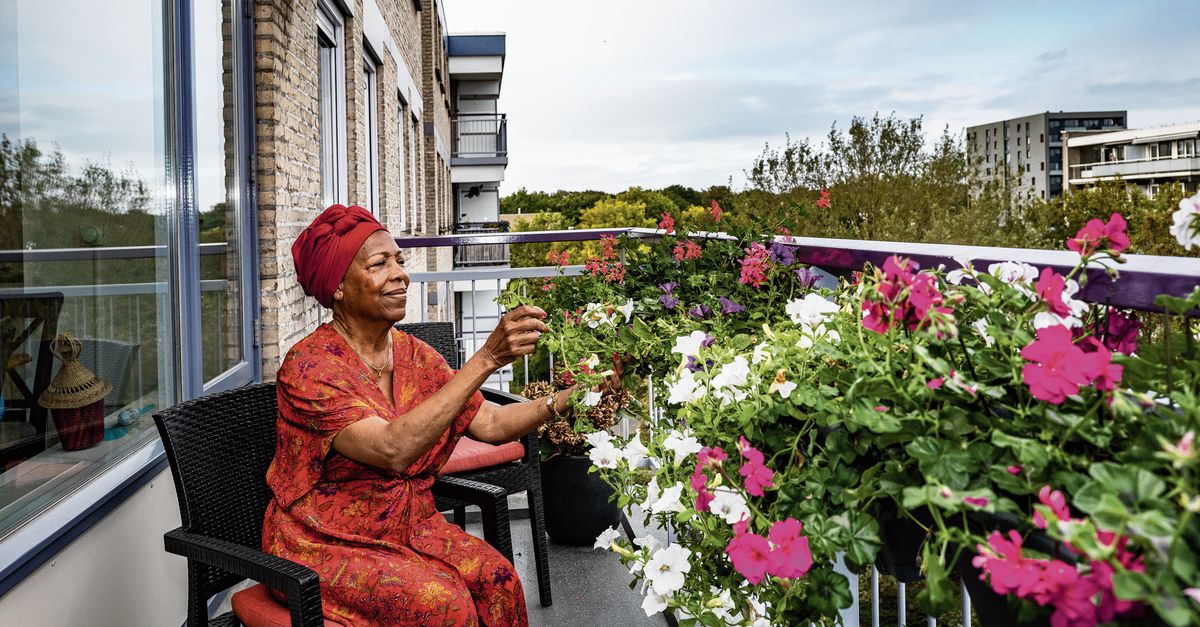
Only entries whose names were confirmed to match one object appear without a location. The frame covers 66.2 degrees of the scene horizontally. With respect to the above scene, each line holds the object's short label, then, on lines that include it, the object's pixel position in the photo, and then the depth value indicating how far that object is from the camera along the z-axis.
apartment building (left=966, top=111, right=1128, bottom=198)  109.38
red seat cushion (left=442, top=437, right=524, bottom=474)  3.26
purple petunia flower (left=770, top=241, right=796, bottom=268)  2.31
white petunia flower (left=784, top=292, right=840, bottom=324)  1.16
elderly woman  1.79
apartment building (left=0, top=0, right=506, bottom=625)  1.94
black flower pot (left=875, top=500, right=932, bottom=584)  0.91
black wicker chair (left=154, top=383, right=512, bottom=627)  1.70
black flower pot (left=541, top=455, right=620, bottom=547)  3.65
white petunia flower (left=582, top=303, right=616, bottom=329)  1.76
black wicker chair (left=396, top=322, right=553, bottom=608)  3.15
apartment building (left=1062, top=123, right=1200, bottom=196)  80.31
